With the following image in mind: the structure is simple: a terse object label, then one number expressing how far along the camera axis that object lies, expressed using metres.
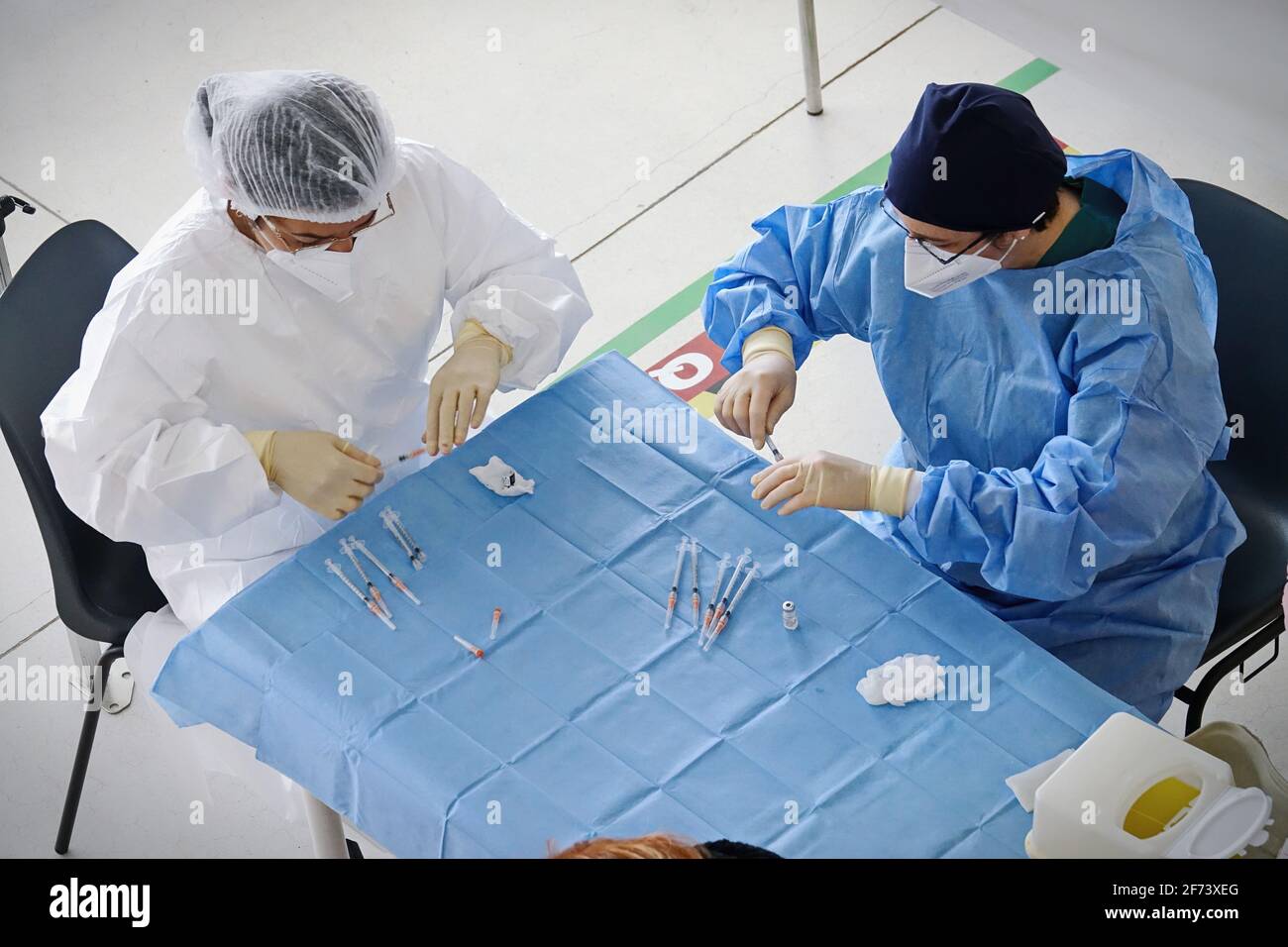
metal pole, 3.79
